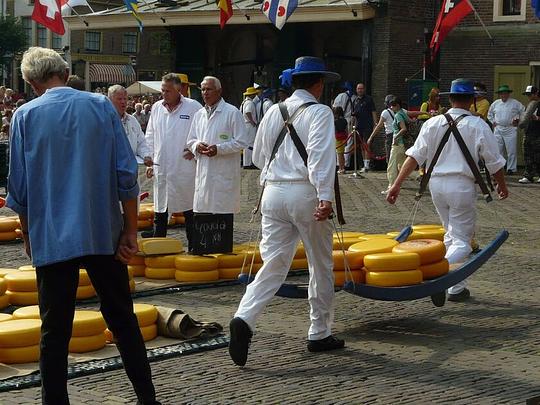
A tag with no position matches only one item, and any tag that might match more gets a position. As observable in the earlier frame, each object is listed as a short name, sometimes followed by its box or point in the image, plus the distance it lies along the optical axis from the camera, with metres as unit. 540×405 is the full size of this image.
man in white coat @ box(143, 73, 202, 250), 11.71
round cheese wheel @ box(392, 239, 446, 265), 8.34
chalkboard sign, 10.05
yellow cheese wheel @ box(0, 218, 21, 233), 12.97
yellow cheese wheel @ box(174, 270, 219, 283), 9.98
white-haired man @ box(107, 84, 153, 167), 11.18
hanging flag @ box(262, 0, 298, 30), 22.70
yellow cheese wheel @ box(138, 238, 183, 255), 10.28
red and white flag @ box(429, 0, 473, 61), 23.25
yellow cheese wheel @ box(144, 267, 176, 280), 10.19
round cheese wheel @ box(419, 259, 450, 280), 8.37
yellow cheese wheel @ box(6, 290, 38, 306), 8.62
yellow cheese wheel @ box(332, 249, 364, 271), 8.38
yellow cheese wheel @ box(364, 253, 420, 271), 8.12
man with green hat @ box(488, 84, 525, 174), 22.92
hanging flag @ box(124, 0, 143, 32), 27.19
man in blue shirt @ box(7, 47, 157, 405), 5.34
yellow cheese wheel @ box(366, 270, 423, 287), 8.08
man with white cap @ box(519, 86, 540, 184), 21.31
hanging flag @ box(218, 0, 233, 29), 24.27
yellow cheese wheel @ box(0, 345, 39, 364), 6.75
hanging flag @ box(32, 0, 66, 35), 23.48
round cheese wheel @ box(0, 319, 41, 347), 6.73
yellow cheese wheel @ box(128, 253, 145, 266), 10.33
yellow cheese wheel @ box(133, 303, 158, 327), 7.36
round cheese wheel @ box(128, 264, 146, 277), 10.38
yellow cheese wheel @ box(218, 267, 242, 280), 10.14
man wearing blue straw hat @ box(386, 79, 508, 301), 9.06
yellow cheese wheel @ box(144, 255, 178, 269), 10.18
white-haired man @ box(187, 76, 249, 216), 10.88
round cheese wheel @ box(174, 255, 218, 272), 10.00
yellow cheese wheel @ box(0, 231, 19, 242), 12.98
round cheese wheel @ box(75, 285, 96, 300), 9.09
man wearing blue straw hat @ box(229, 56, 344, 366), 6.99
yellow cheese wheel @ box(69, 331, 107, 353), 7.04
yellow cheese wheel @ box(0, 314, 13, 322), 7.28
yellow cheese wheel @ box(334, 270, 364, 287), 8.32
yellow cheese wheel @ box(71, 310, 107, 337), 7.01
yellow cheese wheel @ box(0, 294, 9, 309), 8.48
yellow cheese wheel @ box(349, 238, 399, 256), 8.49
